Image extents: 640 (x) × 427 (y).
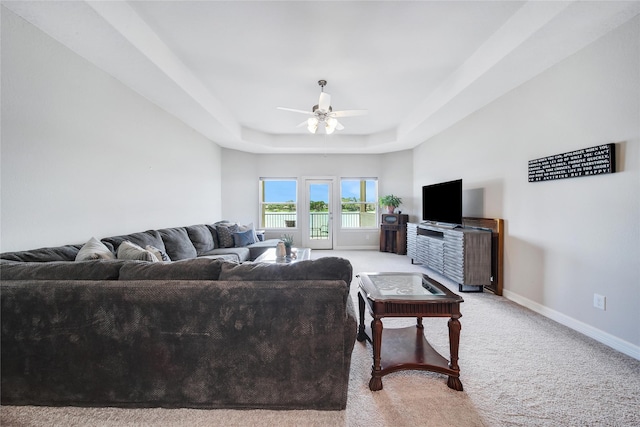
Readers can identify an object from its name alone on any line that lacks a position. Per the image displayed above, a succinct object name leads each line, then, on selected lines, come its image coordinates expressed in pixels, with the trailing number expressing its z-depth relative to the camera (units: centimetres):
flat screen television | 380
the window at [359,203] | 668
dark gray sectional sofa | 135
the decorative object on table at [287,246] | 352
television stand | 336
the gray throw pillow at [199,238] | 390
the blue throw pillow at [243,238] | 451
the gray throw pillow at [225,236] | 444
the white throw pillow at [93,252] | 185
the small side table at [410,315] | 156
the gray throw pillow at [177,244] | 327
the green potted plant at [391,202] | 618
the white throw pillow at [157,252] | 247
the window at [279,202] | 661
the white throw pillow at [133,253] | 194
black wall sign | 210
